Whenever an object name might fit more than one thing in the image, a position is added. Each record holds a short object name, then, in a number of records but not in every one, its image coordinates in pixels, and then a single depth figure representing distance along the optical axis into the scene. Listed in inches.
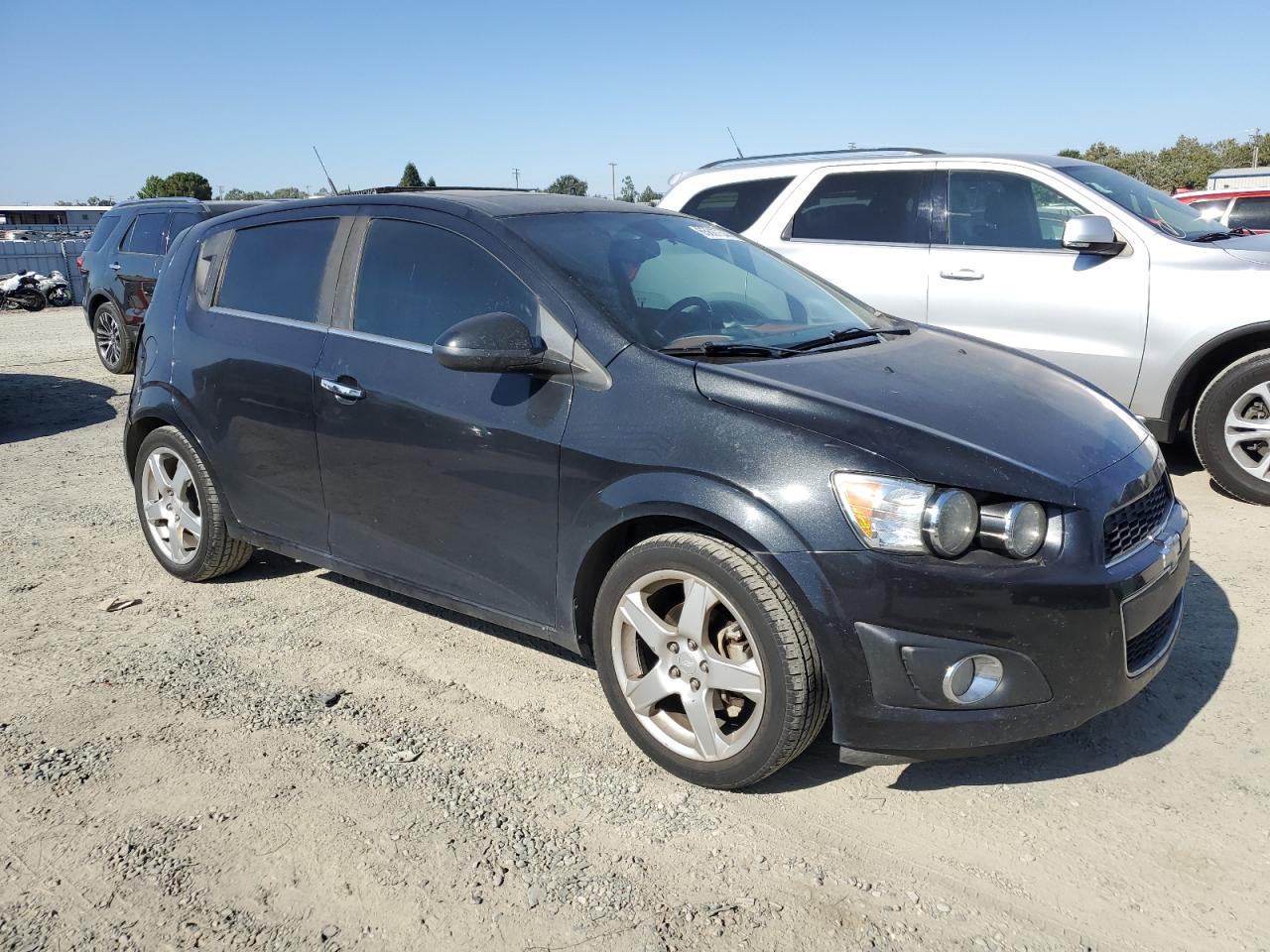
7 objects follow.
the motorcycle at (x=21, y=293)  879.1
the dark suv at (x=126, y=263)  434.0
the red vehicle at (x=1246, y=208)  531.8
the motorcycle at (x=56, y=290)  922.1
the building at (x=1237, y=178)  705.6
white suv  221.6
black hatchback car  106.9
